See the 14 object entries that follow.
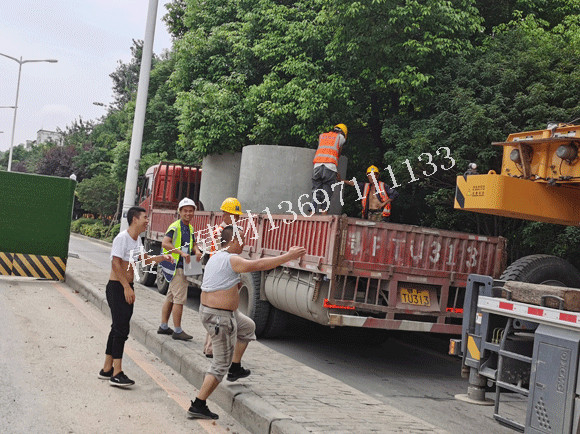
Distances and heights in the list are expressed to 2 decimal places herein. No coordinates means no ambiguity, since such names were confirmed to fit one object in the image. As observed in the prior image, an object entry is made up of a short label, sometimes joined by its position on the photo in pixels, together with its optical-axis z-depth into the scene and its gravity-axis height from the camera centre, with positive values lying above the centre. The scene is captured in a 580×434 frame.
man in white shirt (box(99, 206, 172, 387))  6.57 -0.87
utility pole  15.77 +2.10
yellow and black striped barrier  15.04 -1.69
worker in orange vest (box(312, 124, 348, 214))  12.88 +1.16
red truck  8.34 -0.54
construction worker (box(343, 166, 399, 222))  13.52 +0.53
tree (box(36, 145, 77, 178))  57.69 +2.51
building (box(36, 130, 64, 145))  161.75 +12.97
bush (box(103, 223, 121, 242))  39.72 -2.05
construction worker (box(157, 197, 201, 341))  8.64 -0.64
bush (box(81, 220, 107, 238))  43.88 -2.24
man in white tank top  5.69 -0.82
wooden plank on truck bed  4.91 -0.35
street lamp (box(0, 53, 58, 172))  43.34 +7.93
